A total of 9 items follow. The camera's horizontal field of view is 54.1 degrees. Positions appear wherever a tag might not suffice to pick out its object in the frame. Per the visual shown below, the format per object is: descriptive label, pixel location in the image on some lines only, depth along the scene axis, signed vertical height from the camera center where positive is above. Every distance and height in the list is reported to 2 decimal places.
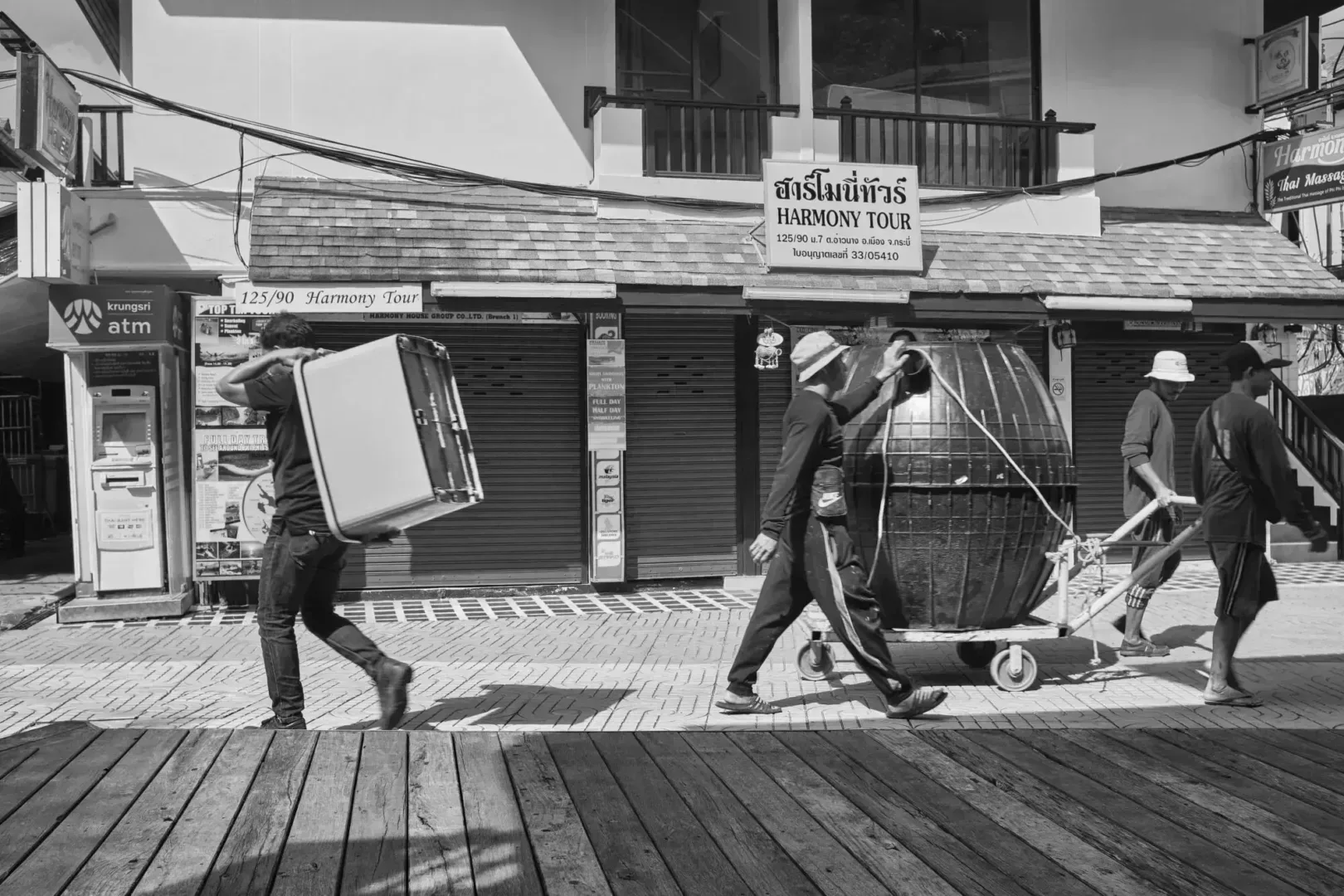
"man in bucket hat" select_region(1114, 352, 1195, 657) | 8.42 -0.48
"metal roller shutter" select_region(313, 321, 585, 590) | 12.24 -0.72
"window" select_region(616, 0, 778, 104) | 13.02 +3.45
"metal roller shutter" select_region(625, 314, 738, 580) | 12.55 -0.51
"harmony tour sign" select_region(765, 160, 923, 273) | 11.91 +1.60
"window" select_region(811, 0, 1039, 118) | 13.45 +3.47
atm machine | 10.62 -0.38
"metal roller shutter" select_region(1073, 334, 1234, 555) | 13.73 -0.35
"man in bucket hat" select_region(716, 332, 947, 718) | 6.16 -0.74
